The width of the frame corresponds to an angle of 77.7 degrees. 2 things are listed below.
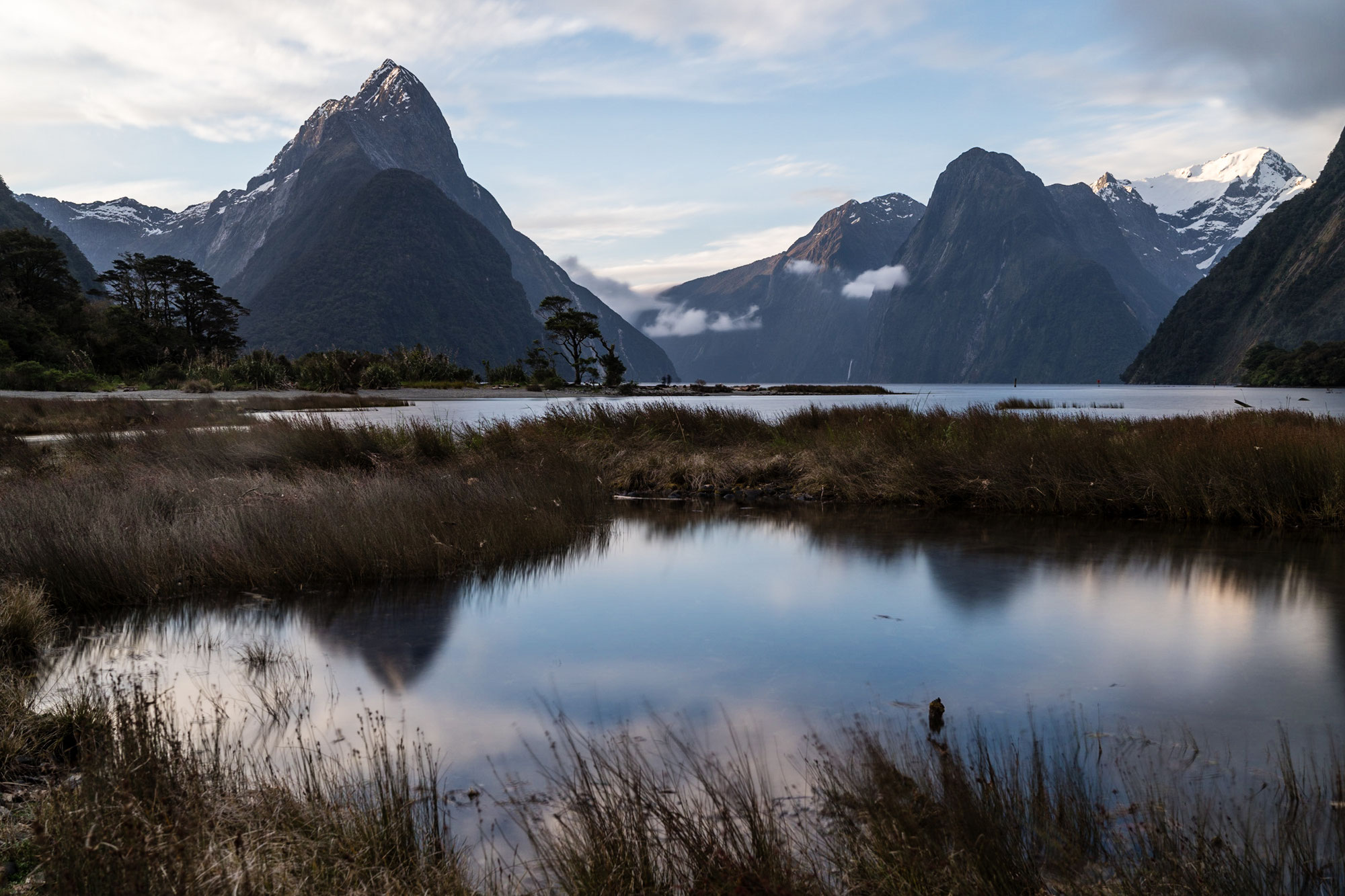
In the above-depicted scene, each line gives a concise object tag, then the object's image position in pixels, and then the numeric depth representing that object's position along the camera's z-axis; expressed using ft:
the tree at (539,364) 224.12
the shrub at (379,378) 166.81
